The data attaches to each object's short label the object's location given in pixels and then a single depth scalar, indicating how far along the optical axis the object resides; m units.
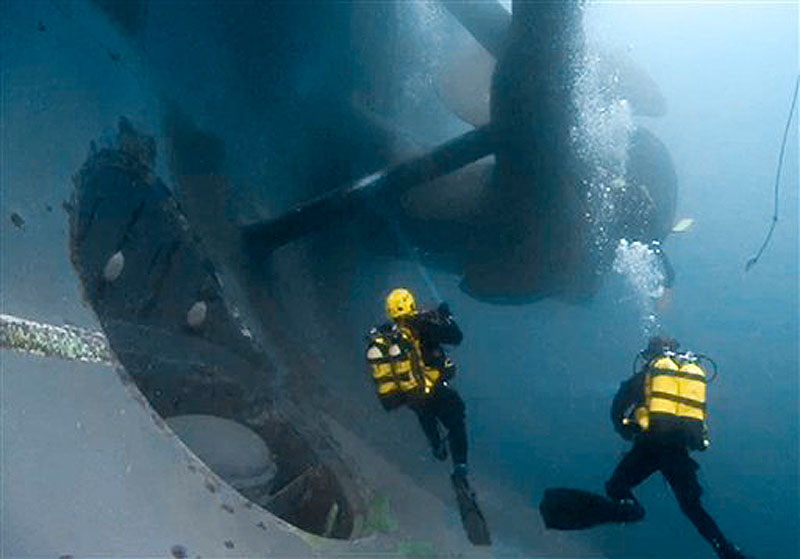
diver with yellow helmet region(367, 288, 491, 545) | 5.68
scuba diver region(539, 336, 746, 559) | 5.35
